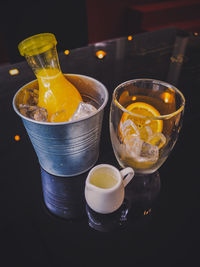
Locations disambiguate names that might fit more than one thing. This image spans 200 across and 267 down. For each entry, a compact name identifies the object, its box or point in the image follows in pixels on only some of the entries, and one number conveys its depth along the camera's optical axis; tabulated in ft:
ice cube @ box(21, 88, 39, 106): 1.54
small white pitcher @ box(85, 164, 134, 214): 1.18
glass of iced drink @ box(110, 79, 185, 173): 1.36
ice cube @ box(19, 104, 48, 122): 1.42
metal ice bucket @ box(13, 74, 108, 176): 1.26
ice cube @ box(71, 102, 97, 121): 1.44
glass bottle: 1.42
